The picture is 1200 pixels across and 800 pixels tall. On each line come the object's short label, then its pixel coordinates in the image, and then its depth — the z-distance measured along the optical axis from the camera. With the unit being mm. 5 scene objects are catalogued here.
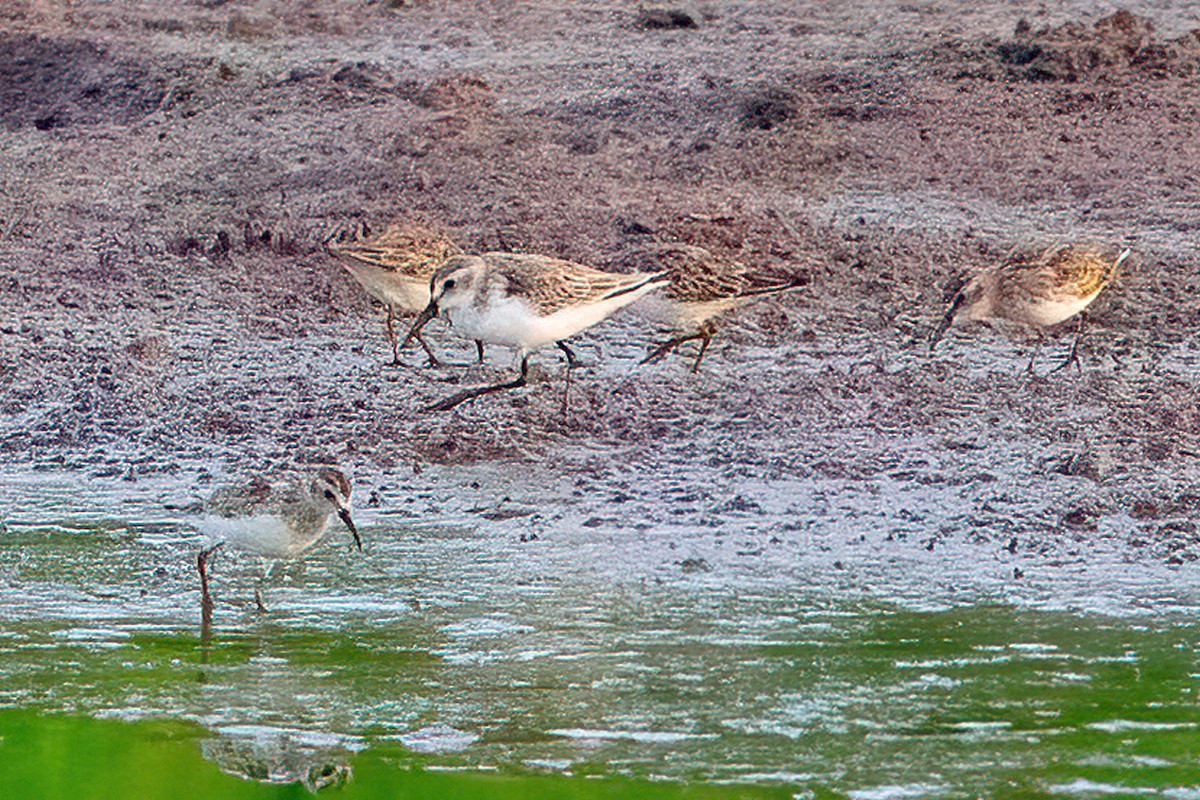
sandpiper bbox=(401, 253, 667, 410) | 17062
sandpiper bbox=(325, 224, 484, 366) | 19828
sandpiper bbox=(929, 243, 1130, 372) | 18719
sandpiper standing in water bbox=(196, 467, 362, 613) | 12578
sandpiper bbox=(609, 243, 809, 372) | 19266
